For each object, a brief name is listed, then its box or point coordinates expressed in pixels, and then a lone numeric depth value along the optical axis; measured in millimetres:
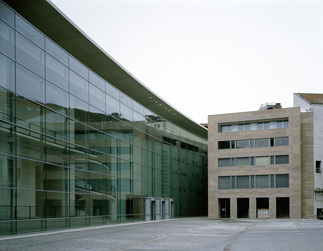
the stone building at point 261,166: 57562
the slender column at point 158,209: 46938
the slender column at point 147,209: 43600
